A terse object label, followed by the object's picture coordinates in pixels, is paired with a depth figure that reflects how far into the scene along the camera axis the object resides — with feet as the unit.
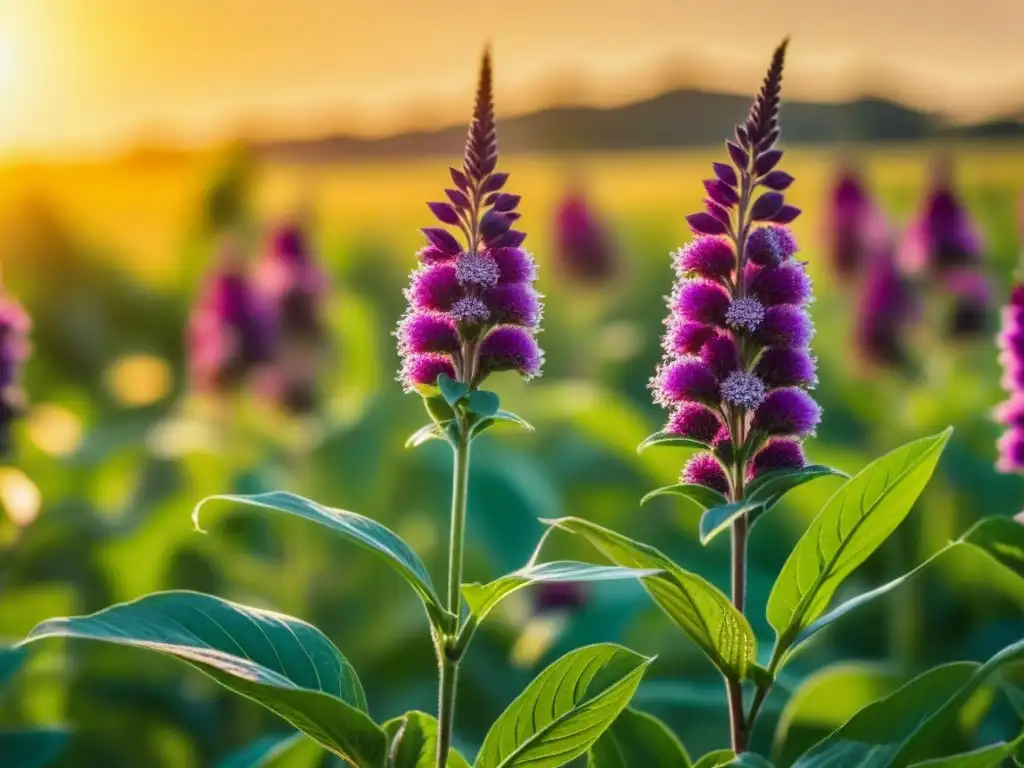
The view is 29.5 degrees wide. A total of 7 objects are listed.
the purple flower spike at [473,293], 2.26
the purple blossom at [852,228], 14.33
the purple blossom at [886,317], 12.58
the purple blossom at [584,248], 18.57
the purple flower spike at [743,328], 2.26
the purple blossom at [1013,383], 2.89
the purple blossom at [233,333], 12.41
